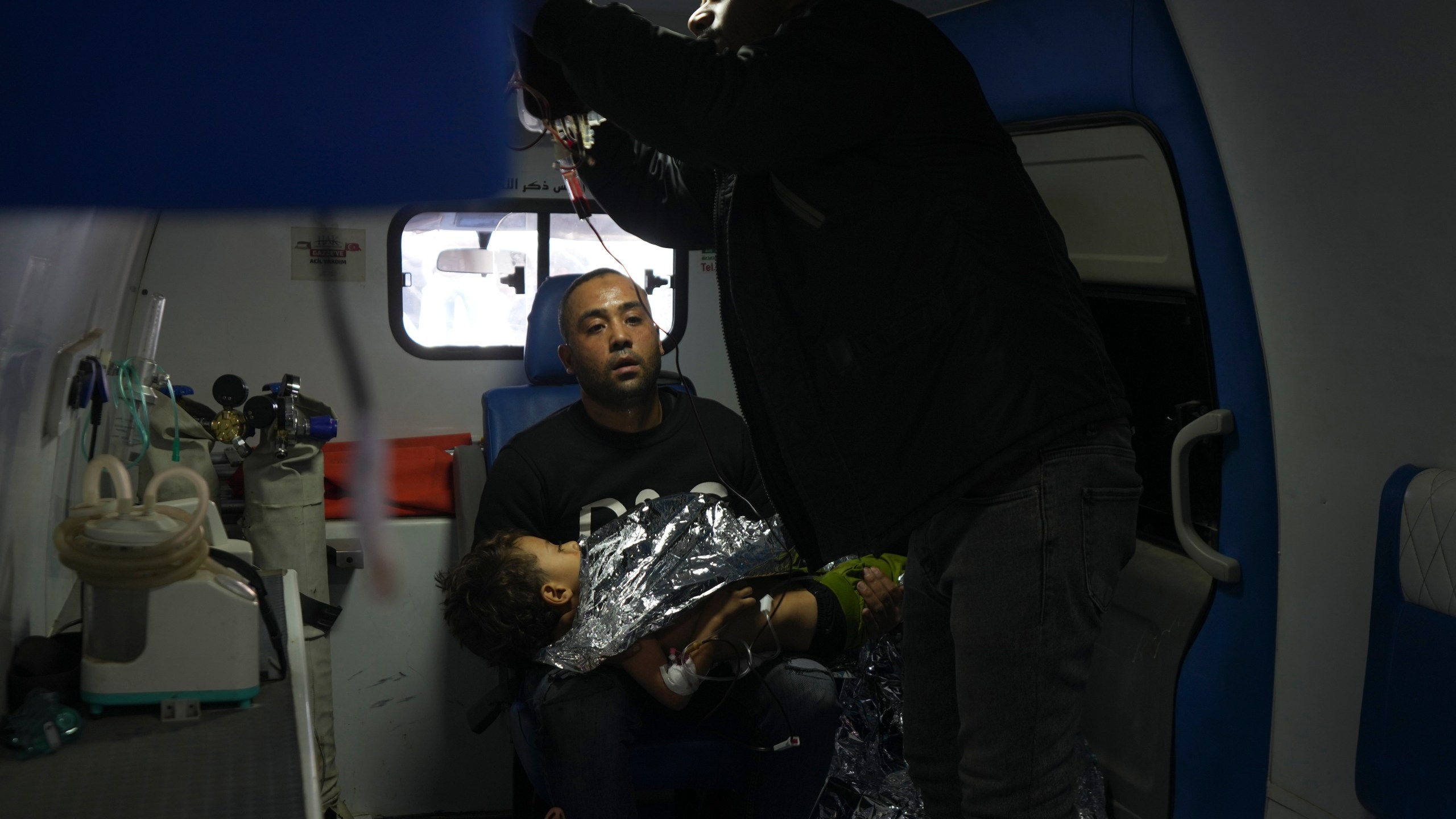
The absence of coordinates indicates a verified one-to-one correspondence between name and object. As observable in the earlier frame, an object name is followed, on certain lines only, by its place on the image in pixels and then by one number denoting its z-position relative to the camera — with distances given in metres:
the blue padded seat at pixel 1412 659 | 1.64
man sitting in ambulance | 2.24
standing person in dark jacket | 1.29
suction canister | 1.35
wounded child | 2.30
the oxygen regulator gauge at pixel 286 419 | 2.48
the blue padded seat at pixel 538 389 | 3.04
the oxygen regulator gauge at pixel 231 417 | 2.33
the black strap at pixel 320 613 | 2.38
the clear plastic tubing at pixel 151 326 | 3.04
